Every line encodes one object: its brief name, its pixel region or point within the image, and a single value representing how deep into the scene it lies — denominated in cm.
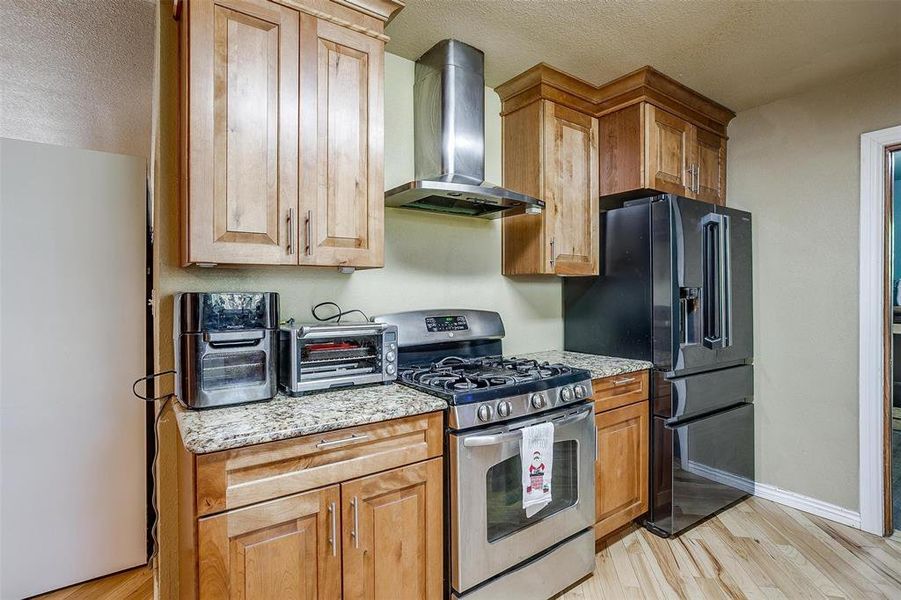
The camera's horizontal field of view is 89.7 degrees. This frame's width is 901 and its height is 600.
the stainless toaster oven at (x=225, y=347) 145
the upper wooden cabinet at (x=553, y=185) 245
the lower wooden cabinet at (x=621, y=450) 223
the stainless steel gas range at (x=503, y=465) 163
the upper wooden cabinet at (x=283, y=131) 148
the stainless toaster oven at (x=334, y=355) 164
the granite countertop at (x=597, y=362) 224
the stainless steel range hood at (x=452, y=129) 213
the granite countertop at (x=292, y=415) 123
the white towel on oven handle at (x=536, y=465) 177
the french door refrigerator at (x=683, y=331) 240
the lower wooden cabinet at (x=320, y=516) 122
